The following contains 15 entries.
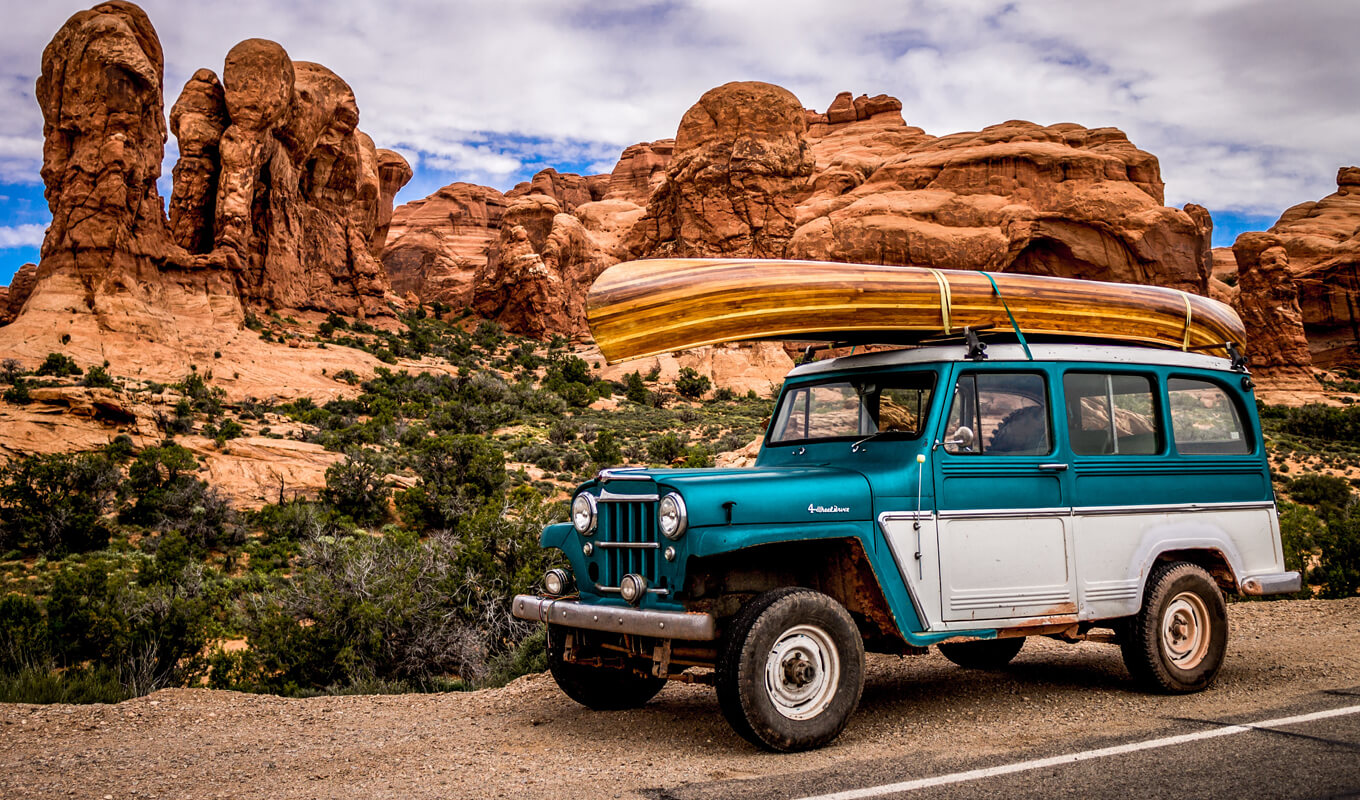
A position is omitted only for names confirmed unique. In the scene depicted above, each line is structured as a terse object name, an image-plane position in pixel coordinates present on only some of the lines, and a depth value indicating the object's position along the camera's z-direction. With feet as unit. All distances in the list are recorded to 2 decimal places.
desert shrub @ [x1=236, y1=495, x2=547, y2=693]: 29.99
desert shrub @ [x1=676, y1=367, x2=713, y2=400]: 164.55
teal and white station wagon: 16.75
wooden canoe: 18.01
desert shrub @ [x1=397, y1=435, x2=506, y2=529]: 68.69
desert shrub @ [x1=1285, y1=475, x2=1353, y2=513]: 84.33
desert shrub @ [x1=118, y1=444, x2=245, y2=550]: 64.90
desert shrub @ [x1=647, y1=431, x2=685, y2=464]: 93.81
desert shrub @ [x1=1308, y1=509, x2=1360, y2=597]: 40.01
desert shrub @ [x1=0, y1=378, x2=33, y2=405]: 86.33
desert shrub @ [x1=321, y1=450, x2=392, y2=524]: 71.31
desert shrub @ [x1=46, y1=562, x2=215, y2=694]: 30.25
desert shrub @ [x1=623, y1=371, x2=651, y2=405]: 157.58
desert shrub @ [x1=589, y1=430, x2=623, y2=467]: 94.58
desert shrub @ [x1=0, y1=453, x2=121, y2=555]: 62.18
